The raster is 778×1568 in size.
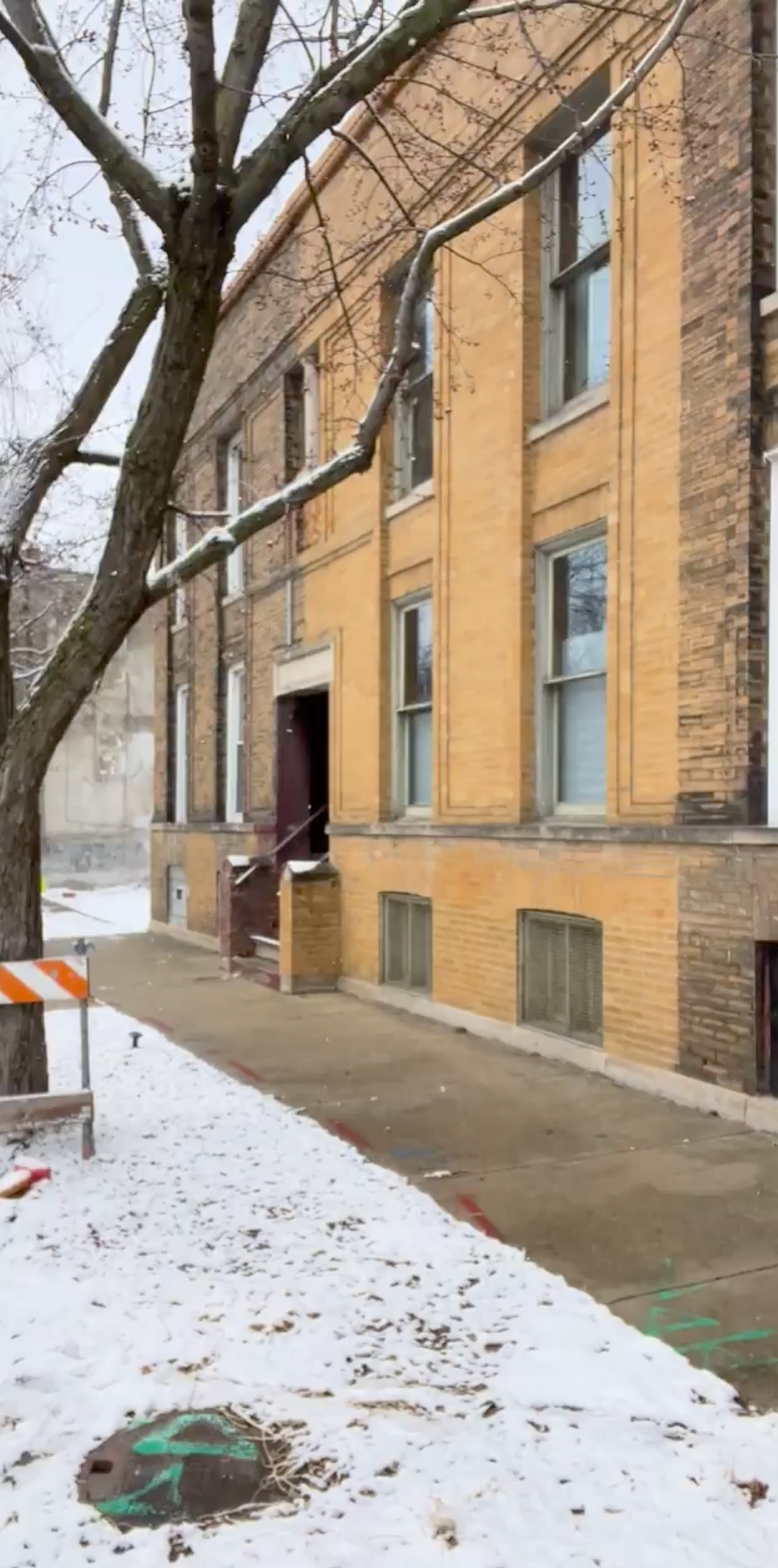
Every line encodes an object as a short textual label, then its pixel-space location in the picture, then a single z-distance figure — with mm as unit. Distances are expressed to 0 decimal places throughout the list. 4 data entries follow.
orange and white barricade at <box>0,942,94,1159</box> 6102
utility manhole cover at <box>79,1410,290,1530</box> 3297
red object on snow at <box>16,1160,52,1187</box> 5871
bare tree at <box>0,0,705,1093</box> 5906
